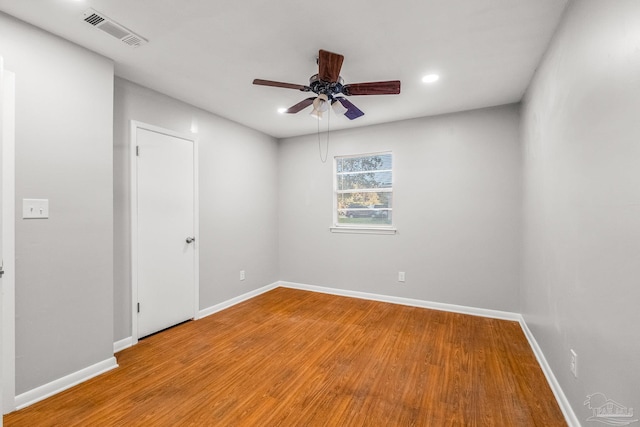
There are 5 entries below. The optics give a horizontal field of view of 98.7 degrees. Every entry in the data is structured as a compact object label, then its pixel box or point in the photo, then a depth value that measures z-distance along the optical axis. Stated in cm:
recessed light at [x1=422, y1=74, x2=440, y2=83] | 266
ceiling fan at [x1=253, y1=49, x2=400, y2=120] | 201
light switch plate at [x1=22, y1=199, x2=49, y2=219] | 191
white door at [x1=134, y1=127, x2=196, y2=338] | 288
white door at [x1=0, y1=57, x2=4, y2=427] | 164
